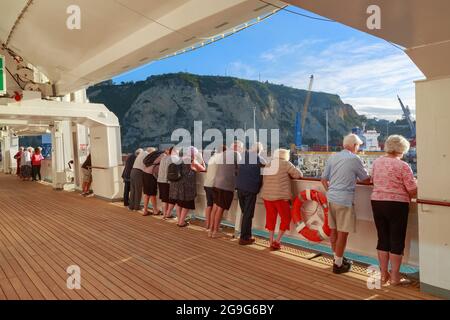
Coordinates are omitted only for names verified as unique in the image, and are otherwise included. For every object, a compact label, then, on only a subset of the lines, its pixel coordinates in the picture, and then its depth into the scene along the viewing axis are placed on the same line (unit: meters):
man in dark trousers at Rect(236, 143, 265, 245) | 4.95
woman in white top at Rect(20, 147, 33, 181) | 16.14
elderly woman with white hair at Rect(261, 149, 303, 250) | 4.67
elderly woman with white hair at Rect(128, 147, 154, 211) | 7.68
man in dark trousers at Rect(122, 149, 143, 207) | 8.19
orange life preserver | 4.40
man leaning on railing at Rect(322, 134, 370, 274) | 3.78
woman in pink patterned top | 3.41
